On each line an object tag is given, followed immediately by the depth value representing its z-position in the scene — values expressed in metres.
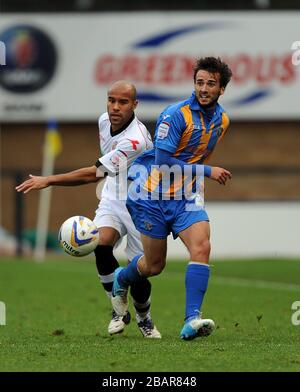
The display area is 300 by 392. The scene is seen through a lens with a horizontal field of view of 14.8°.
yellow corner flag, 27.70
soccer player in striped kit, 9.62
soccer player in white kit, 10.20
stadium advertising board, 31.16
